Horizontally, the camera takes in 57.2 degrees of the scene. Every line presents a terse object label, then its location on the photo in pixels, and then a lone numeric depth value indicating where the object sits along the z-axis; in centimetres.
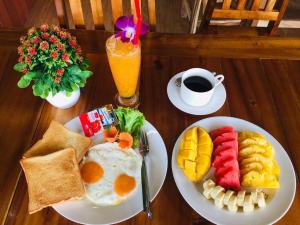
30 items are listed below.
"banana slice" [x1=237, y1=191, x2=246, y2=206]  69
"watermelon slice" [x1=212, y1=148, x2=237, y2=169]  73
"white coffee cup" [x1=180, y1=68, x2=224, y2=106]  87
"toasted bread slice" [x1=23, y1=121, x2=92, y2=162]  79
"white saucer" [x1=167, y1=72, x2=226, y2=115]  92
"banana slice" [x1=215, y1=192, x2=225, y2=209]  69
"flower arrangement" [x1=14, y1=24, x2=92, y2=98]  75
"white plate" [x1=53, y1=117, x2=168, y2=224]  69
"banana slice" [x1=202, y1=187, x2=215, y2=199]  71
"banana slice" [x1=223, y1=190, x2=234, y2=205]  69
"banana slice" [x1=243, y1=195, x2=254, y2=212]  68
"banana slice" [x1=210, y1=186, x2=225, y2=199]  70
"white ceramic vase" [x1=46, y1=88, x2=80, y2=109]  87
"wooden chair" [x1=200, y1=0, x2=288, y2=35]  126
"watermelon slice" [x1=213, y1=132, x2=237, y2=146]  77
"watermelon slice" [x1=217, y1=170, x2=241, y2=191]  71
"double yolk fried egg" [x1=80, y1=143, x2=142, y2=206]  75
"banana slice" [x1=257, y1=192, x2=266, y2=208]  69
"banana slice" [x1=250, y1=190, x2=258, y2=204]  69
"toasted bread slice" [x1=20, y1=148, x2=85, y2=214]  71
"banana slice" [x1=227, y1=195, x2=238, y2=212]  69
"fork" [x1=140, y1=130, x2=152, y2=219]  71
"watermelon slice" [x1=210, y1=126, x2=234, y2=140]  80
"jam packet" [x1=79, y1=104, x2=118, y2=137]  85
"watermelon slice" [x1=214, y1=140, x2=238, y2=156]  75
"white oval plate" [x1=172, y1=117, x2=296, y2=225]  69
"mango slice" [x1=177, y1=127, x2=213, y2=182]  73
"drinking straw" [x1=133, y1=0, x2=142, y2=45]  71
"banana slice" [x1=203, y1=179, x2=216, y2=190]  71
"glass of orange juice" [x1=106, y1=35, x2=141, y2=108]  82
